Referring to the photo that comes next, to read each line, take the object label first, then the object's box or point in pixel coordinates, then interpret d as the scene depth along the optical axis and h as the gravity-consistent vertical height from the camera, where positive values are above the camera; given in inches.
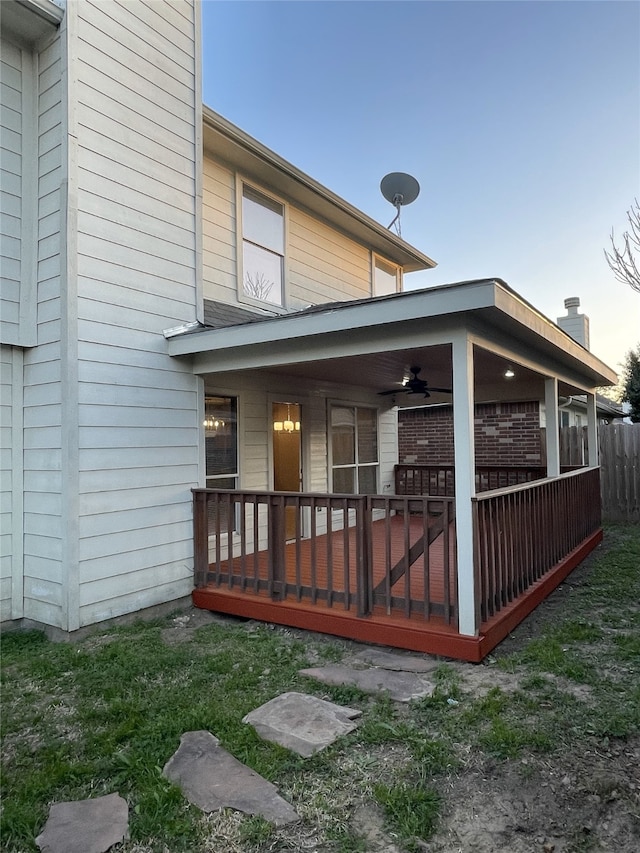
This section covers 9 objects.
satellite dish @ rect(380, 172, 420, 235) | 376.5 +185.1
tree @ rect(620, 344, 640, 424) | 702.5 +80.8
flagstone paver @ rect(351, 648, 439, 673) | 148.7 -60.5
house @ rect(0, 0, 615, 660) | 165.3 +31.8
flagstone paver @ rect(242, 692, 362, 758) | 111.2 -59.8
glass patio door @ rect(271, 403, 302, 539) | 283.3 +0.1
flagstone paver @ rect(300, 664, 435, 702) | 133.6 -60.2
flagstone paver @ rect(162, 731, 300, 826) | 90.7 -59.8
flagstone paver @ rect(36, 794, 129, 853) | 82.7 -59.9
